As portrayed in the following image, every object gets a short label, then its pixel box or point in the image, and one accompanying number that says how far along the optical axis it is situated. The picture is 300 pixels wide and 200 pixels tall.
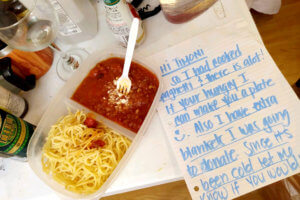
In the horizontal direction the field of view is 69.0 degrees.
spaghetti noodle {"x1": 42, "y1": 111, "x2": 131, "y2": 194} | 0.62
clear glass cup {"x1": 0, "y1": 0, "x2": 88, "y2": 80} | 0.52
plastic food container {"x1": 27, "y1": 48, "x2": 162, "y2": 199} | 0.61
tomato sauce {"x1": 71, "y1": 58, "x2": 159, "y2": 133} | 0.66
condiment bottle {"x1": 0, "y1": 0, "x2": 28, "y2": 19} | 0.53
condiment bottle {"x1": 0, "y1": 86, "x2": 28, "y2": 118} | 0.65
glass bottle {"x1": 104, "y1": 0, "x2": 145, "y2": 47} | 0.59
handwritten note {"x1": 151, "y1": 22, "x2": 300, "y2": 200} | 0.58
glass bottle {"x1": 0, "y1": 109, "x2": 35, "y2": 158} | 0.55
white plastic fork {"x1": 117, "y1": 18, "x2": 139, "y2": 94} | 0.60
